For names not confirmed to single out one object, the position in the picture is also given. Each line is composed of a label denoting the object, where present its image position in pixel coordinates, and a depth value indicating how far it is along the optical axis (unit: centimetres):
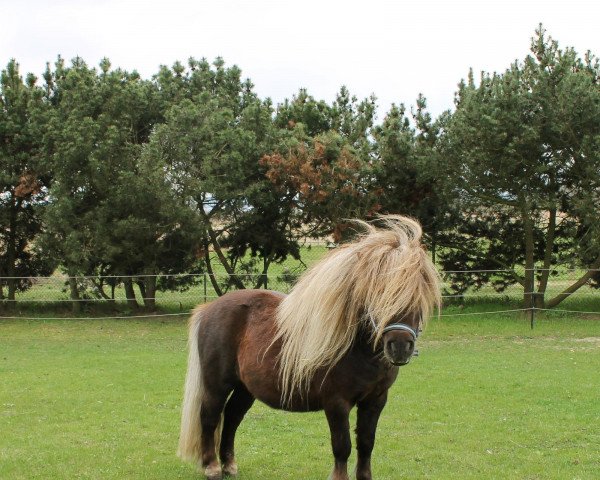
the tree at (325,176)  1808
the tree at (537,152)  1678
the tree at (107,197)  1745
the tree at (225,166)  1806
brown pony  439
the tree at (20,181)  1897
